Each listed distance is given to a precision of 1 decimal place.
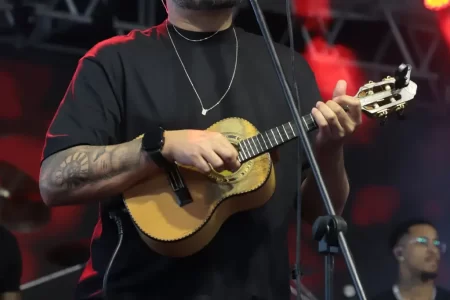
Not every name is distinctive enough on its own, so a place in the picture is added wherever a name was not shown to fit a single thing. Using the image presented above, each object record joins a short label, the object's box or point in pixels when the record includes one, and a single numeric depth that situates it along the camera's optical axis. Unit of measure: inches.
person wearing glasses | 211.0
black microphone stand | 123.0
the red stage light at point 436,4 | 214.3
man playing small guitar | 136.6
